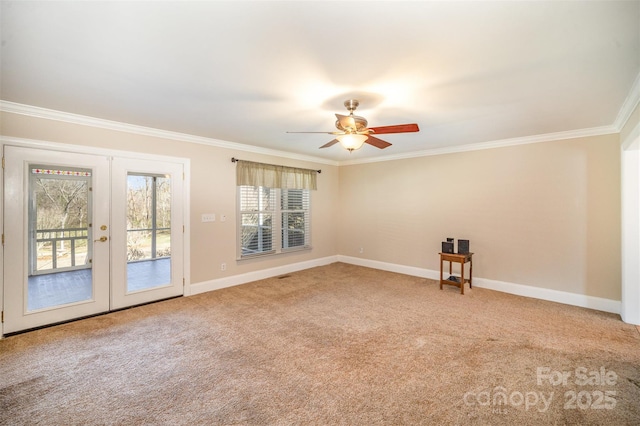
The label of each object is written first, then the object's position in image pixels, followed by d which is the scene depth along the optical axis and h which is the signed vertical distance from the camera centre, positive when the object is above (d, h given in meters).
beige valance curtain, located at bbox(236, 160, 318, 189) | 5.07 +0.73
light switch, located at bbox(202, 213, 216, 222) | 4.61 -0.05
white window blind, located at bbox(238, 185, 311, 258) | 5.23 -0.12
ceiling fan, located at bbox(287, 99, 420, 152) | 2.72 +0.83
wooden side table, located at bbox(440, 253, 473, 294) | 4.46 -0.78
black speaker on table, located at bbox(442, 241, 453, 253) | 4.76 -0.58
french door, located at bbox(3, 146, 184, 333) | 3.10 -0.24
